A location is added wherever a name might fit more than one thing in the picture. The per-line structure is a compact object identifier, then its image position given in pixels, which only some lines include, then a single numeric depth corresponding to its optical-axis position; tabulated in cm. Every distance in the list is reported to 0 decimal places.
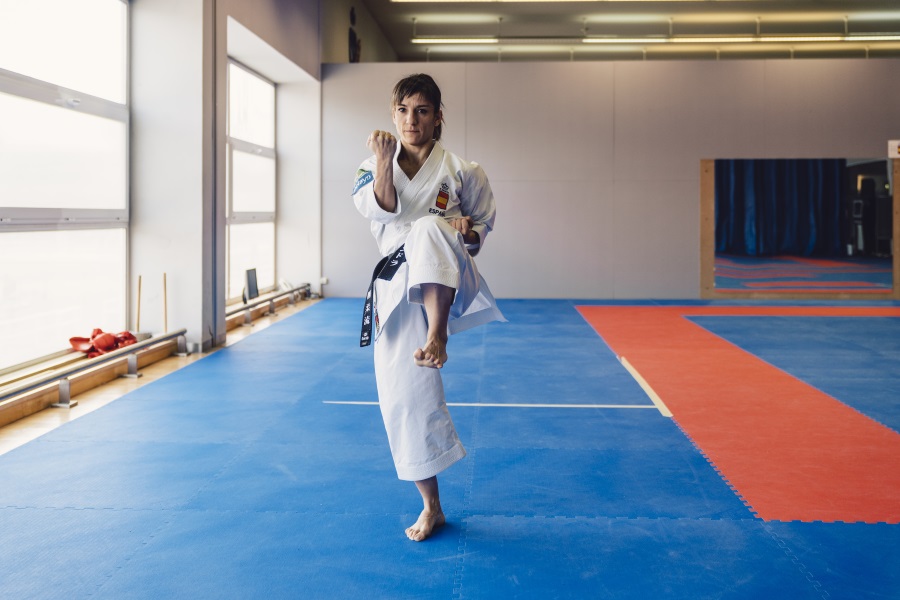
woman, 240
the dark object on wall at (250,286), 807
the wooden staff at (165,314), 580
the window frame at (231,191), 800
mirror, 991
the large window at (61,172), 449
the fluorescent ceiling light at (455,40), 1169
